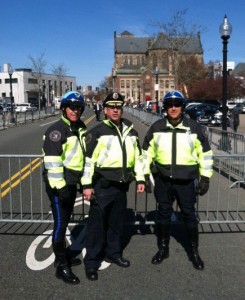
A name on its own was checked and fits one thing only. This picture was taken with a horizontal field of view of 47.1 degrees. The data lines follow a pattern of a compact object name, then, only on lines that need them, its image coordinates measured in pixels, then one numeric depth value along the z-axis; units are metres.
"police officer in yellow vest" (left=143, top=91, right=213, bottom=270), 3.22
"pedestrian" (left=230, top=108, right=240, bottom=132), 12.32
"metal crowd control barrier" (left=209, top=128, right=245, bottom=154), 7.15
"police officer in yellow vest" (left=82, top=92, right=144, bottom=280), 3.07
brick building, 86.54
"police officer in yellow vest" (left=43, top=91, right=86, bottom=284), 2.86
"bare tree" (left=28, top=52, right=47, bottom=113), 43.46
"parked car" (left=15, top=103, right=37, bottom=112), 48.46
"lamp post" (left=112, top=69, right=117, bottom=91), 98.46
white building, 89.93
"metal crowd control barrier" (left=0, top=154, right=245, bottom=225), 4.52
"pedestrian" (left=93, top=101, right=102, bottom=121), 25.18
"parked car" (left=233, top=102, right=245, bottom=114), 35.65
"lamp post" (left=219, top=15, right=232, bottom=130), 9.43
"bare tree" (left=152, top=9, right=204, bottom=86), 21.74
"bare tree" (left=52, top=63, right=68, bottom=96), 51.94
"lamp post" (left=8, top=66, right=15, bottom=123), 24.28
